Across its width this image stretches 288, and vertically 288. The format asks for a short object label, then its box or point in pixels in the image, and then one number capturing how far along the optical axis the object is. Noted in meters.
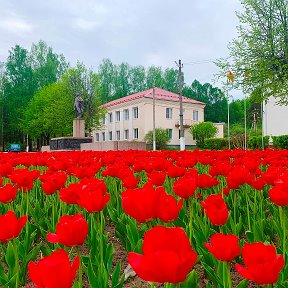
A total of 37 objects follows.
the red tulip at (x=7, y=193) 1.87
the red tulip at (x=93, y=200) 1.45
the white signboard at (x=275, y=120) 24.57
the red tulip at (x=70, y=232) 1.14
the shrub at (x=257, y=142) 20.99
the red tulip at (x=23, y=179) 2.17
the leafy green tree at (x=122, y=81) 46.84
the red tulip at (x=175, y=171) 2.49
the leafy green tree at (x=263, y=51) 16.45
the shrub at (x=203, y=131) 33.31
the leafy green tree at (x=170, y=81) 49.35
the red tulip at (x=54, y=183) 2.10
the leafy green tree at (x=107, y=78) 46.35
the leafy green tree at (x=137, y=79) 47.85
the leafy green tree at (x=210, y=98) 54.28
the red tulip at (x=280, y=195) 1.49
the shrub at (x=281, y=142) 18.46
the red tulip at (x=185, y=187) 1.76
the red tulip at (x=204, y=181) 2.14
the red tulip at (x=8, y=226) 1.25
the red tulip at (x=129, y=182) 2.06
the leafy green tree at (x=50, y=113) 31.78
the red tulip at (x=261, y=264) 0.77
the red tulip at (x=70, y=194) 1.75
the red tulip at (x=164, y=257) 0.70
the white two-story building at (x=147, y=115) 33.60
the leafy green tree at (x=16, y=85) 37.94
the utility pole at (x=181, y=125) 19.27
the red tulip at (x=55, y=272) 0.76
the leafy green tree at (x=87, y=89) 32.19
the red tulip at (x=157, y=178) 2.13
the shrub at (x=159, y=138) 30.72
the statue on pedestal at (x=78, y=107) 20.61
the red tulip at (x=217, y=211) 1.39
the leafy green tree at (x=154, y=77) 48.43
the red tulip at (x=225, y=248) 1.01
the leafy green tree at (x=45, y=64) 38.72
